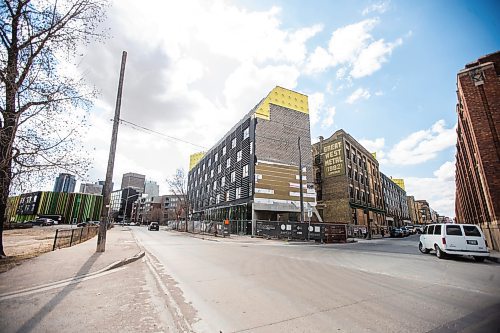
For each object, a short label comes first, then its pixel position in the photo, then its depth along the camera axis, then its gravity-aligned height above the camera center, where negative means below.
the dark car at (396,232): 38.66 -1.40
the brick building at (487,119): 12.63 +5.80
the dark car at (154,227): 49.29 -0.56
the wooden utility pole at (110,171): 11.11 +2.63
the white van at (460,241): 10.94 -0.86
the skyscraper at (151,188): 154.38 +23.52
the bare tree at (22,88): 7.62 +4.47
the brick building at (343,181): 38.62 +7.45
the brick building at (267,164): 33.03 +9.19
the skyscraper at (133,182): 176.62 +32.39
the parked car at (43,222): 57.68 +0.66
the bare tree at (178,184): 45.23 +7.68
